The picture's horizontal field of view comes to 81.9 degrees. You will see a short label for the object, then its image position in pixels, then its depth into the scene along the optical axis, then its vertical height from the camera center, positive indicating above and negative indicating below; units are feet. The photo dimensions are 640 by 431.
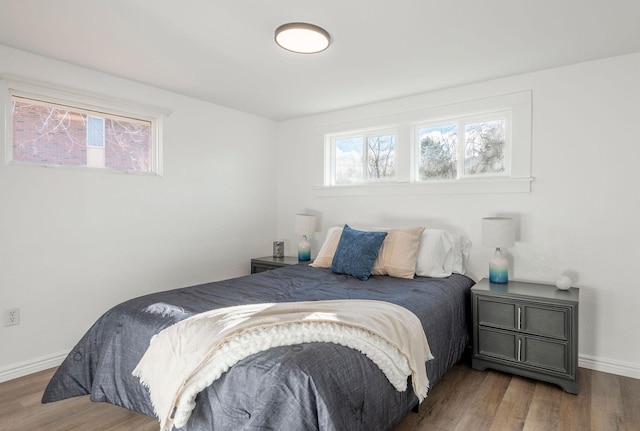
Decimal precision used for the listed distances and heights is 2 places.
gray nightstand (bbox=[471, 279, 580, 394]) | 7.93 -2.73
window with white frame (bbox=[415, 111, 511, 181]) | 10.66 +1.94
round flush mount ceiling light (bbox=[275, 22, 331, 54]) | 7.32 +3.58
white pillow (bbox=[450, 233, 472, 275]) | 10.34 -1.23
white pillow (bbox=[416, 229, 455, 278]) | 9.98 -1.21
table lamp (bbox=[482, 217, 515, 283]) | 9.29 -0.74
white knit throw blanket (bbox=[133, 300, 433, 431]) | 4.77 -1.89
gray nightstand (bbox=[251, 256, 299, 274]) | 12.99 -1.86
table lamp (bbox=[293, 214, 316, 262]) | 13.43 -0.74
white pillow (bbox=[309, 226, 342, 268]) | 11.23 -1.25
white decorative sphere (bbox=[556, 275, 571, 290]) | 8.66 -1.70
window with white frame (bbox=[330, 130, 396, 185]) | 12.85 +1.95
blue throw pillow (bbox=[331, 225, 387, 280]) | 9.86 -1.18
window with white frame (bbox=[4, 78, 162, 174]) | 8.89 +2.10
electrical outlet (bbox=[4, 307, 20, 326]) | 8.56 -2.50
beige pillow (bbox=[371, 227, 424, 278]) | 9.86 -1.20
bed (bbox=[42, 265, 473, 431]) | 4.36 -2.21
